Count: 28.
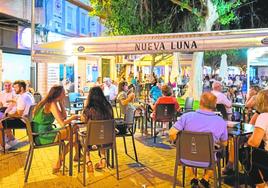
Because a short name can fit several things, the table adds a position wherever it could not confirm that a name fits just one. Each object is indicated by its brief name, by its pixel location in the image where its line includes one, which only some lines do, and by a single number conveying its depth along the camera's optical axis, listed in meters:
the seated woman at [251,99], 5.35
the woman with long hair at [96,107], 3.87
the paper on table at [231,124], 3.66
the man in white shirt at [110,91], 9.27
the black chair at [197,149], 2.92
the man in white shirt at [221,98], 5.23
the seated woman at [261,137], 2.80
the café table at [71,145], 3.86
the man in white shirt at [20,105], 5.04
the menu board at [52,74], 12.59
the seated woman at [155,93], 7.46
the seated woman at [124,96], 6.14
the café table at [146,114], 6.33
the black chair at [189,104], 6.17
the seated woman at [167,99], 5.53
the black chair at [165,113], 5.49
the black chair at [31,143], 3.71
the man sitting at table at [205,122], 3.04
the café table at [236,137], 3.27
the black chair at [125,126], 4.28
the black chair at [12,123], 4.94
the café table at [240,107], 5.99
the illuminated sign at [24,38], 10.44
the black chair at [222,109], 5.04
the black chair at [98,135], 3.57
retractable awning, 4.55
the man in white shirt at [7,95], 5.66
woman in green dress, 3.87
